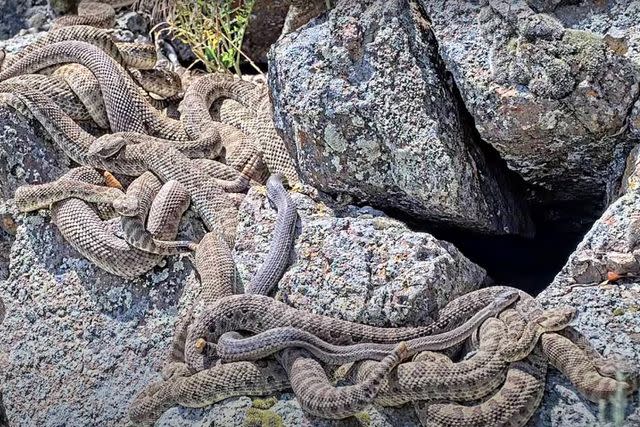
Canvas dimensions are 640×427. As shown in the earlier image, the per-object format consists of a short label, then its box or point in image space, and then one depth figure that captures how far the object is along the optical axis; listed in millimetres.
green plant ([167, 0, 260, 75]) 6246
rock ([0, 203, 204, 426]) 4730
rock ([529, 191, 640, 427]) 3947
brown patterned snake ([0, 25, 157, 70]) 6262
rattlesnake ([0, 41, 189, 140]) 5848
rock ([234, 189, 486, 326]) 4402
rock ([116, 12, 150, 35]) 7059
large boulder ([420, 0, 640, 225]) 4414
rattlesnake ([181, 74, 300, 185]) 5492
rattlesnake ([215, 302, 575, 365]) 4246
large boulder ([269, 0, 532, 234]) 4641
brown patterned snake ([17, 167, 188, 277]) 5137
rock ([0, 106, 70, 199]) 5605
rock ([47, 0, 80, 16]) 7379
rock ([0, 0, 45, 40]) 7672
